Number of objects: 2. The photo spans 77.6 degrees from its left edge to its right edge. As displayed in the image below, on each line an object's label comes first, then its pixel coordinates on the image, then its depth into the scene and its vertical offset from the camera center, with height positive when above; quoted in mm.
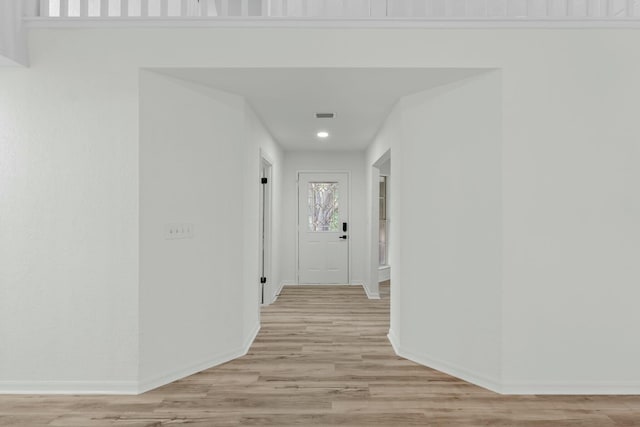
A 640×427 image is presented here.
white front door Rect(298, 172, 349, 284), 6812 -318
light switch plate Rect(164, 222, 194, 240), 2984 -142
